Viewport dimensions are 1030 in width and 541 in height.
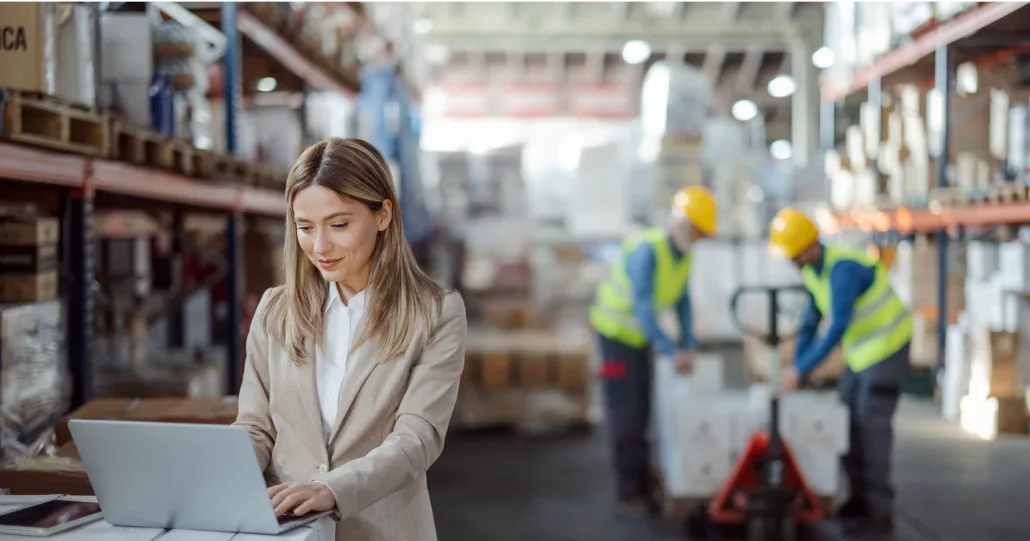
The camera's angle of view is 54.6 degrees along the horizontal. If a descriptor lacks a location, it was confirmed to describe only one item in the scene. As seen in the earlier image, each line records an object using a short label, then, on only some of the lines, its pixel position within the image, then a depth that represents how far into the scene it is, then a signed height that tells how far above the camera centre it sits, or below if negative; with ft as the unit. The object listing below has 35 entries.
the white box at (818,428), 17.22 -2.94
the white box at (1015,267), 23.49 -0.25
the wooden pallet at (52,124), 9.83 +1.52
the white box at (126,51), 14.47 +3.08
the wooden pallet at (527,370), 26.78 -2.96
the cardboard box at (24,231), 11.56 +0.38
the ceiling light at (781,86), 66.10 +11.47
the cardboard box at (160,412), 9.98 -1.53
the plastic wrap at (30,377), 11.08 -1.33
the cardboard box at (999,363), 24.45 -2.62
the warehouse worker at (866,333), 17.07 -1.32
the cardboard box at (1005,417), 24.58 -3.96
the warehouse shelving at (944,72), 21.88 +5.08
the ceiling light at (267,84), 25.21 +4.55
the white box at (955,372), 26.22 -3.09
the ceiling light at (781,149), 77.12 +8.55
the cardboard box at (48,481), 8.42 -1.86
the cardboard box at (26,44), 10.16 +2.26
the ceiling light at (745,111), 69.72 +10.73
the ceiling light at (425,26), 57.45 +13.55
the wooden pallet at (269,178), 19.05 +1.66
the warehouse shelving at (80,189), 10.67 +0.95
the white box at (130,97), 14.52 +2.41
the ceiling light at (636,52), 59.77 +12.78
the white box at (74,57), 11.52 +2.41
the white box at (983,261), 25.89 -0.11
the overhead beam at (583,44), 58.85 +12.83
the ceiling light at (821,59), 57.57 +11.56
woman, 6.74 -0.63
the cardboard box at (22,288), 11.50 -0.29
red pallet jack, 16.40 -4.02
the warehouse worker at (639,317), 18.80 -1.13
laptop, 5.77 -1.28
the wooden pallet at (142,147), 12.85 +1.56
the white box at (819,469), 17.31 -3.69
